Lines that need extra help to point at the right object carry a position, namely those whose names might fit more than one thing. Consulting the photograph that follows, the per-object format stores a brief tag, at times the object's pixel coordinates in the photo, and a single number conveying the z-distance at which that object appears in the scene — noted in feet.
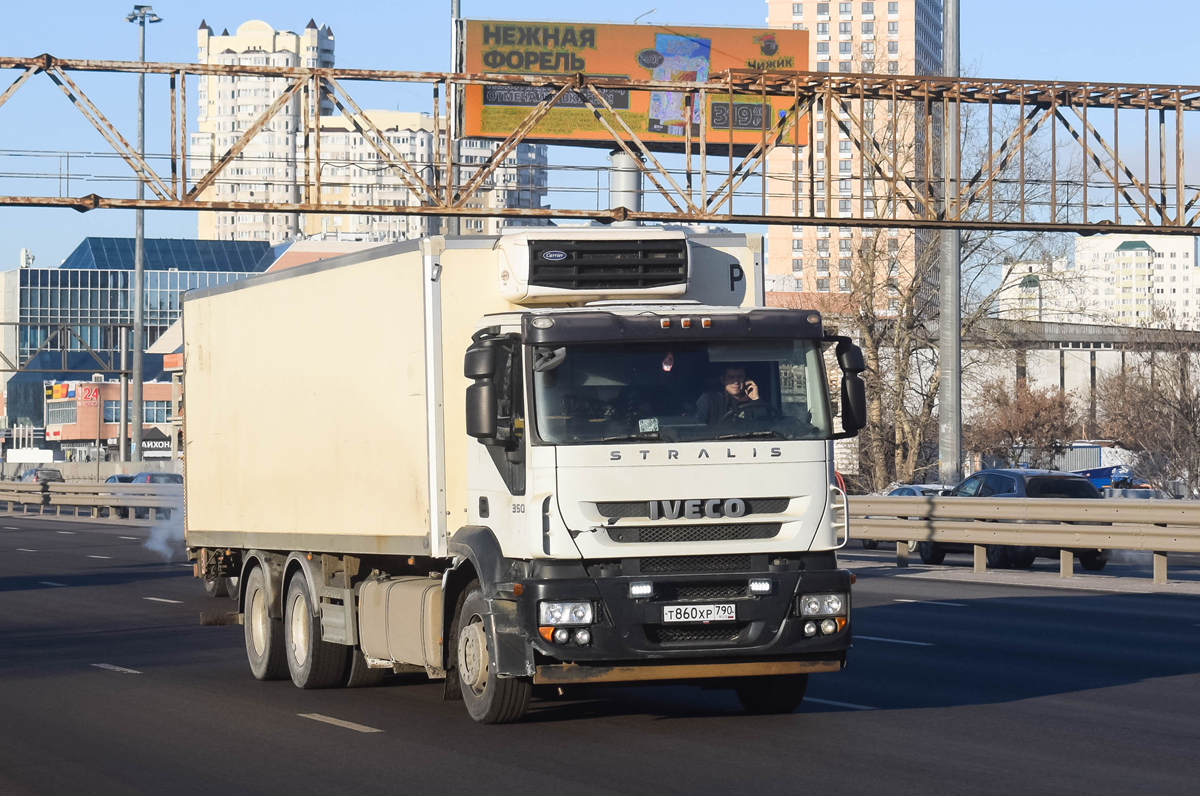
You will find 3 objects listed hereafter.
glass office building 582.76
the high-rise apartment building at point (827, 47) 533.75
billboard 184.65
